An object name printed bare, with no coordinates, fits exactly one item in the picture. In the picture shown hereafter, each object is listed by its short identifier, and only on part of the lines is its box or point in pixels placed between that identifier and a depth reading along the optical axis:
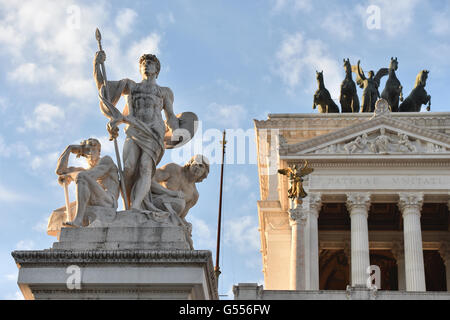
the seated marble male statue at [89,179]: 11.18
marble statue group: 11.20
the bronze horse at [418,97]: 69.06
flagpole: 37.69
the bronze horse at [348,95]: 69.25
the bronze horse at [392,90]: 68.44
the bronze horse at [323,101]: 69.19
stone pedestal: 10.36
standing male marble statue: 11.62
